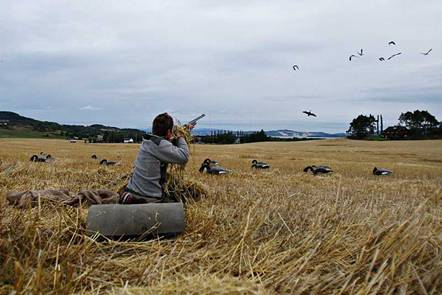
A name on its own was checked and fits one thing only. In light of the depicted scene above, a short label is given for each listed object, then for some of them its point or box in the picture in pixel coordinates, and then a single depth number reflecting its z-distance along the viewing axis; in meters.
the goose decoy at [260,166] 15.19
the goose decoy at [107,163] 14.67
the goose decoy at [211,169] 11.73
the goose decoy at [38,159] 15.77
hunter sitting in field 6.12
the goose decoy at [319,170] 13.59
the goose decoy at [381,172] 14.17
